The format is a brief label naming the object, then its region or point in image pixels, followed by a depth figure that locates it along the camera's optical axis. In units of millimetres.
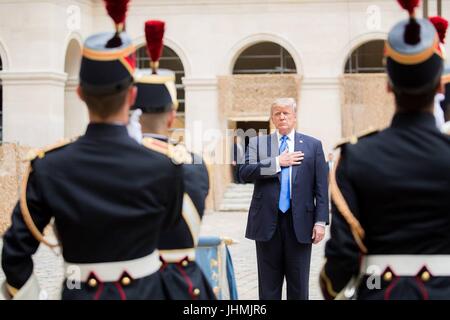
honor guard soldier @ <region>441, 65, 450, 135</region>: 4263
